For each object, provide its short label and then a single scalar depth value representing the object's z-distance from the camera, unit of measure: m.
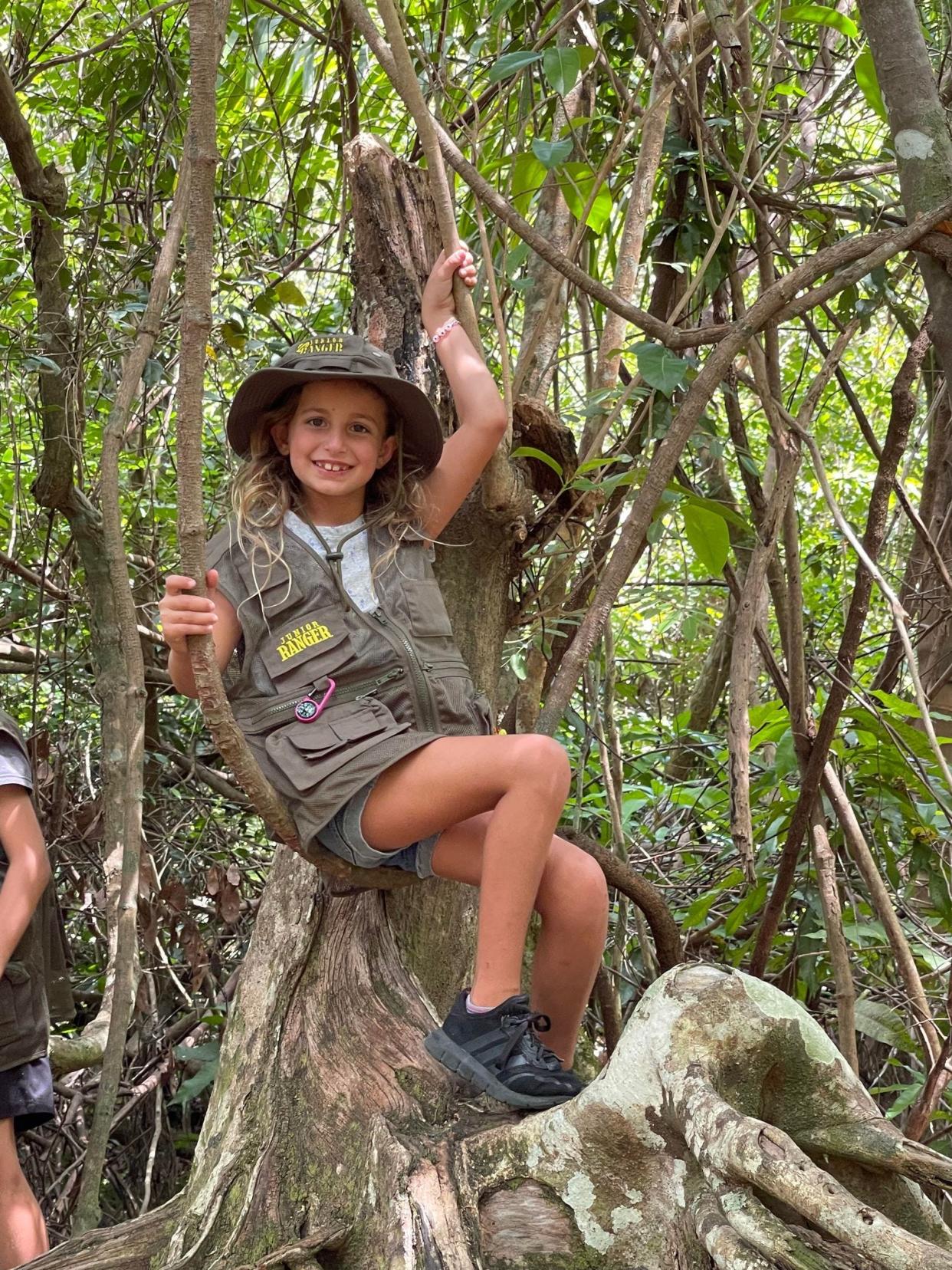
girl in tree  1.96
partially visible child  2.44
